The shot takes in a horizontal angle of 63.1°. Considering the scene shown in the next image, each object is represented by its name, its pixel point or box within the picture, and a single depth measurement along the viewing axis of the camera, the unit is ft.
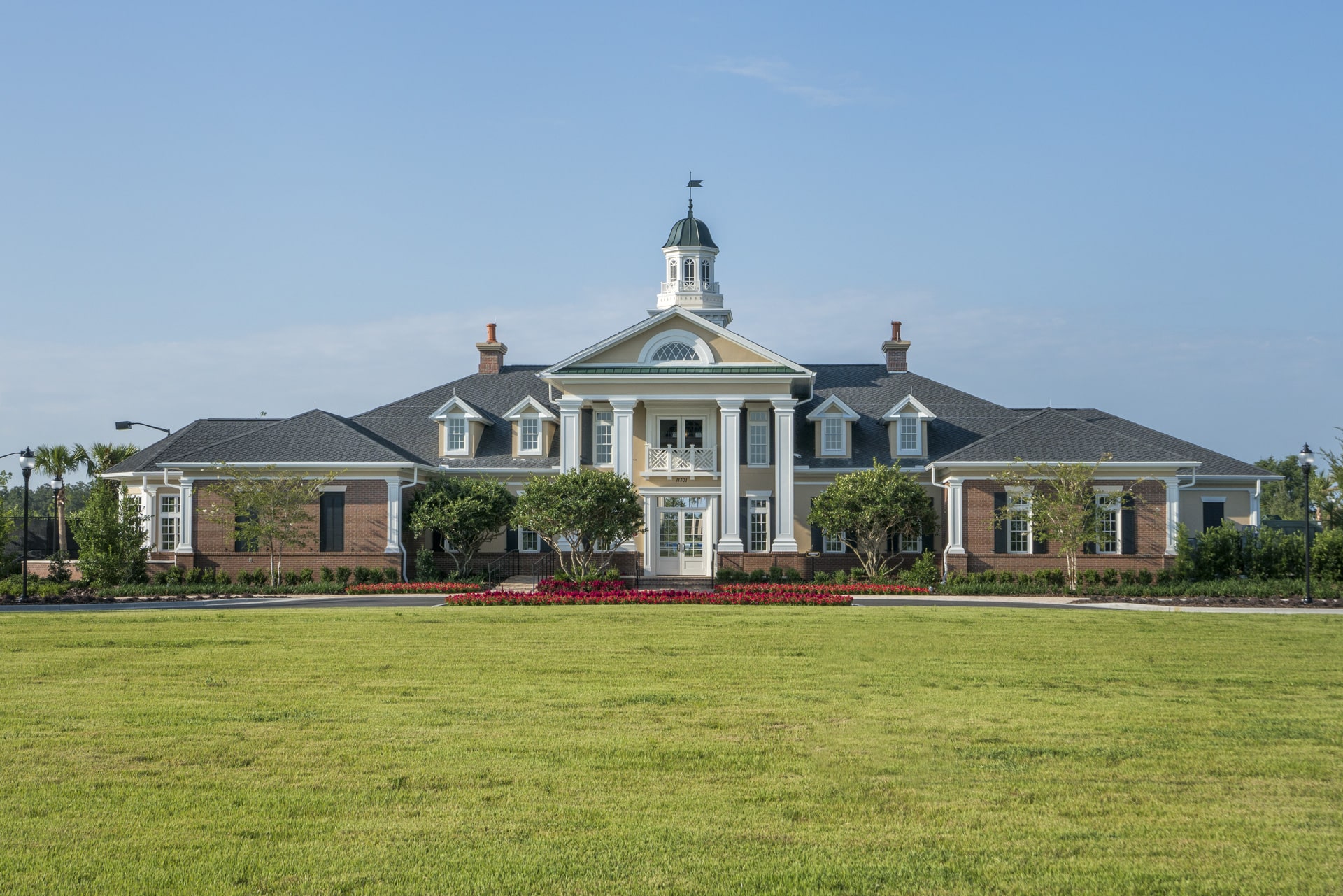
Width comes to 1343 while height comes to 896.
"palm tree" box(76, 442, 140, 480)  167.53
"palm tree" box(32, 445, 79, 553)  171.01
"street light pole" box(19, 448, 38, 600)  94.84
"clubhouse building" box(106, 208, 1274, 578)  109.29
